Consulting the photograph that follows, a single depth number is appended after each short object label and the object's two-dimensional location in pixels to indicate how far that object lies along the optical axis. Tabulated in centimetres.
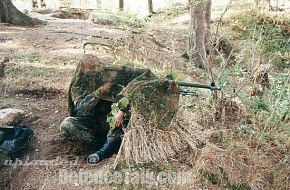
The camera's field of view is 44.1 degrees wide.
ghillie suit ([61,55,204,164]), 405
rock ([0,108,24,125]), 489
